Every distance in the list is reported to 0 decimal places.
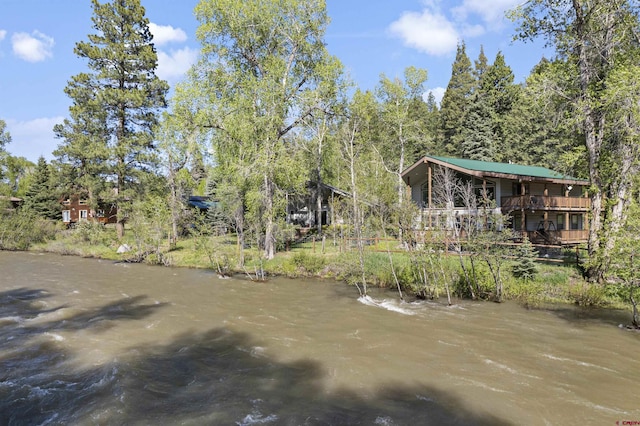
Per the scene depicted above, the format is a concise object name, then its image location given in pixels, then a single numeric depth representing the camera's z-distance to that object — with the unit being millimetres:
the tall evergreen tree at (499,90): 49594
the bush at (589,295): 13742
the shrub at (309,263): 20938
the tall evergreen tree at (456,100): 53234
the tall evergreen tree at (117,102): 33188
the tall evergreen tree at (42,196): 44562
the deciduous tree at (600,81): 14531
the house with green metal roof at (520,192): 23984
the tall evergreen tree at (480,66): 59250
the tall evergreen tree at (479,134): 45156
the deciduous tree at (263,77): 23125
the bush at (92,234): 31312
